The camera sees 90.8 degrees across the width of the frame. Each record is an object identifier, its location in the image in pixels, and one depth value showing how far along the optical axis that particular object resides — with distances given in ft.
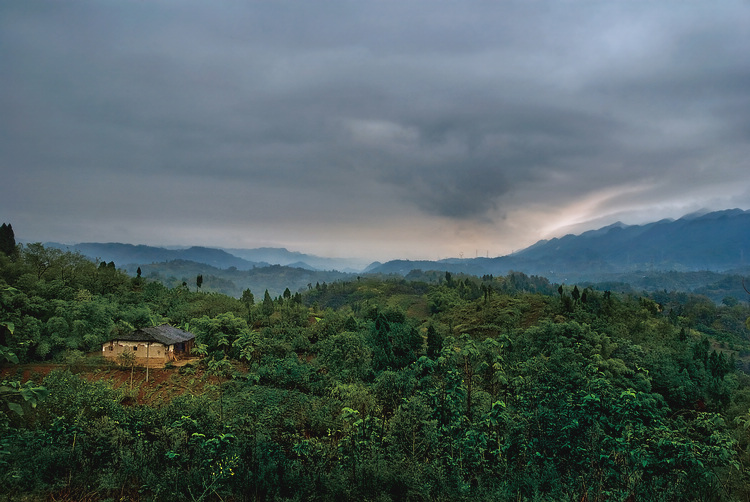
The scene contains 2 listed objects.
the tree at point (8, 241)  120.78
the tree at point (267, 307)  136.52
